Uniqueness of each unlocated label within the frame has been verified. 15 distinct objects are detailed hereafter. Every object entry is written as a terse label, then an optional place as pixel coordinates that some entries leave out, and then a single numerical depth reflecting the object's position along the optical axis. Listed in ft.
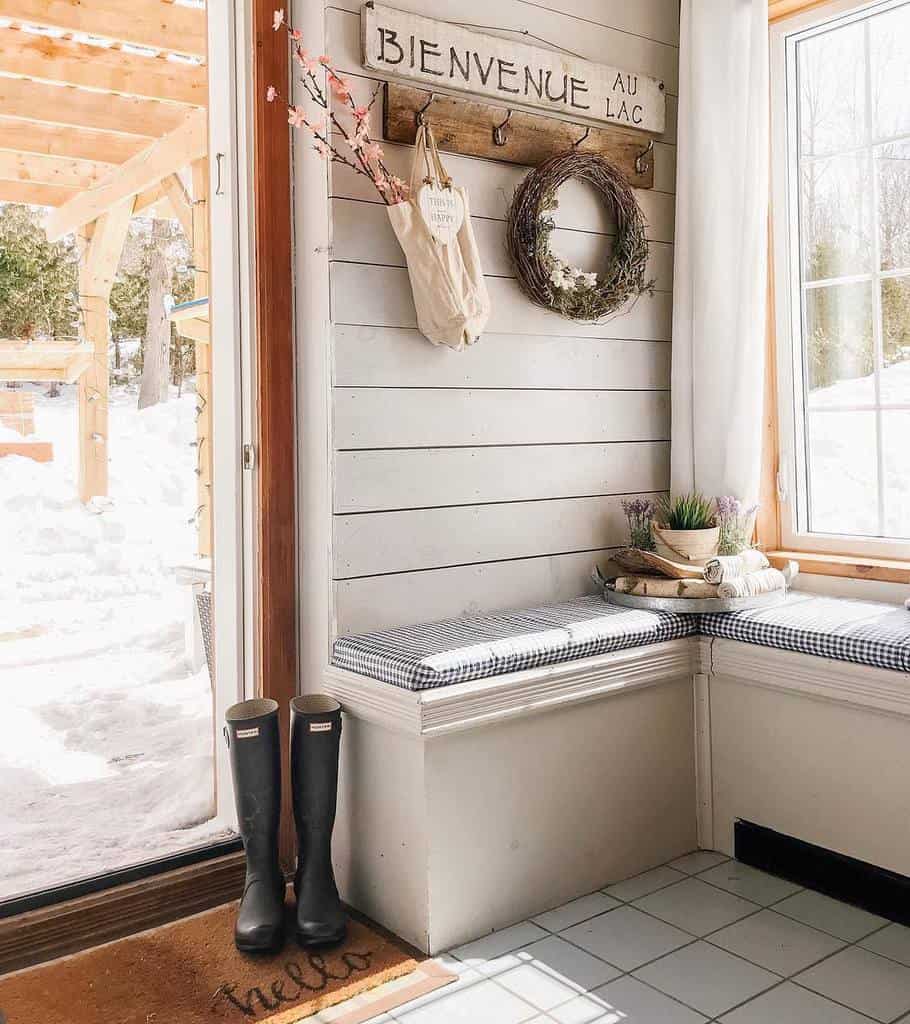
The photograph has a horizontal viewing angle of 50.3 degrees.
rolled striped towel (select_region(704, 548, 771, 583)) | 7.96
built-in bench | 6.65
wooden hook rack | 7.43
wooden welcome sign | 7.33
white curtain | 8.70
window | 8.43
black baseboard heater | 6.87
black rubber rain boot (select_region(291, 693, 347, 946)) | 6.63
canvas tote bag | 7.16
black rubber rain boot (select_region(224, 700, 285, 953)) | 6.57
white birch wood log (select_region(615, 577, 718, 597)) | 7.95
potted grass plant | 8.39
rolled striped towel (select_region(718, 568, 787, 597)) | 7.91
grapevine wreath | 7.95
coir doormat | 5.81
